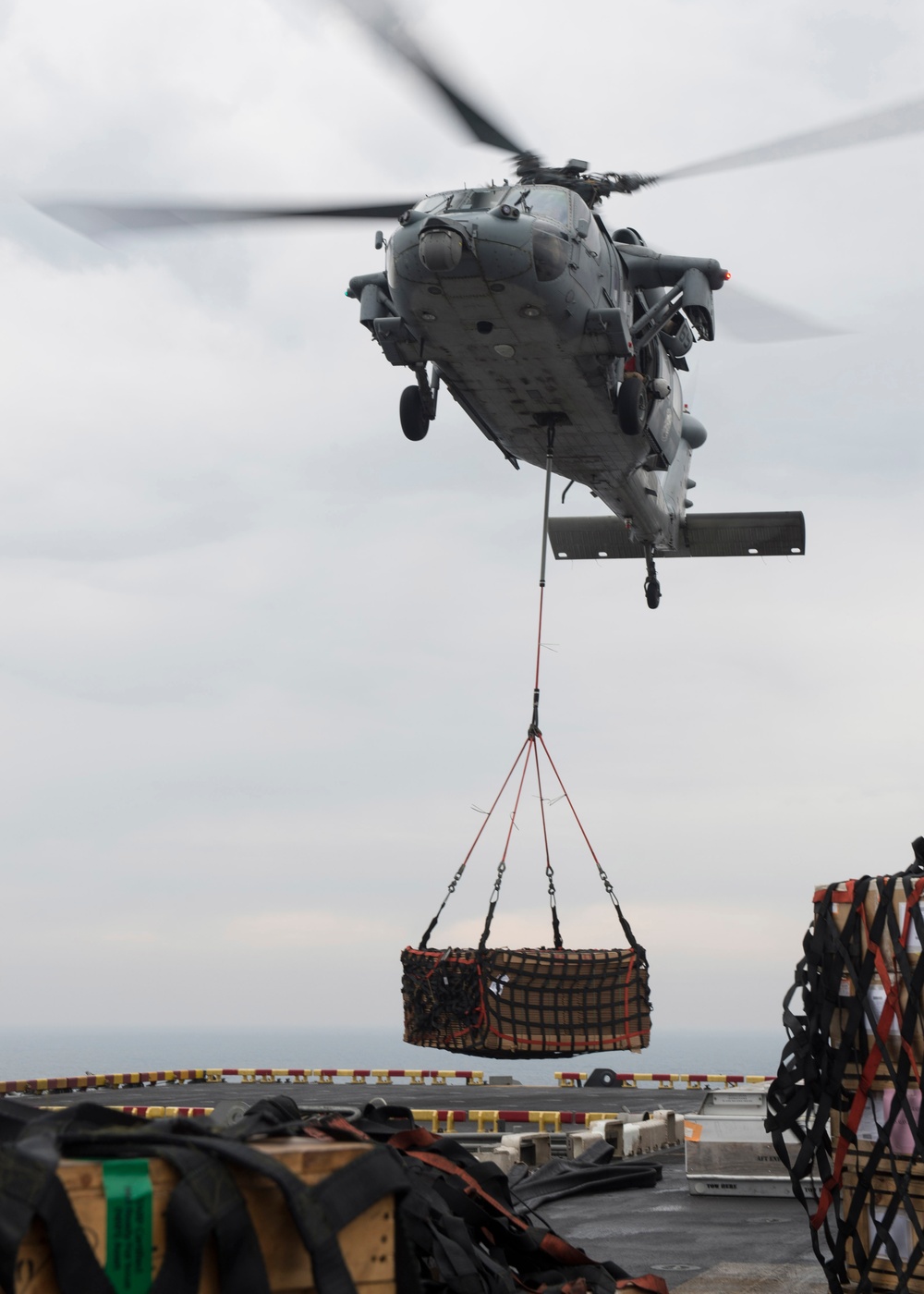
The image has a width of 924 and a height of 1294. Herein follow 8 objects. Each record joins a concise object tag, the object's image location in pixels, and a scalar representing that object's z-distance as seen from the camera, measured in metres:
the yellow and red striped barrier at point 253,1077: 35.50
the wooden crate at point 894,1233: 6.83
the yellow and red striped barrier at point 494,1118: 22.30
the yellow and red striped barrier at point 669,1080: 35.39
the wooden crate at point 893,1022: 6.79
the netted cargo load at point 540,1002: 16.59
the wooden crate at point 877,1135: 6.86
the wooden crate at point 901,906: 6.86
